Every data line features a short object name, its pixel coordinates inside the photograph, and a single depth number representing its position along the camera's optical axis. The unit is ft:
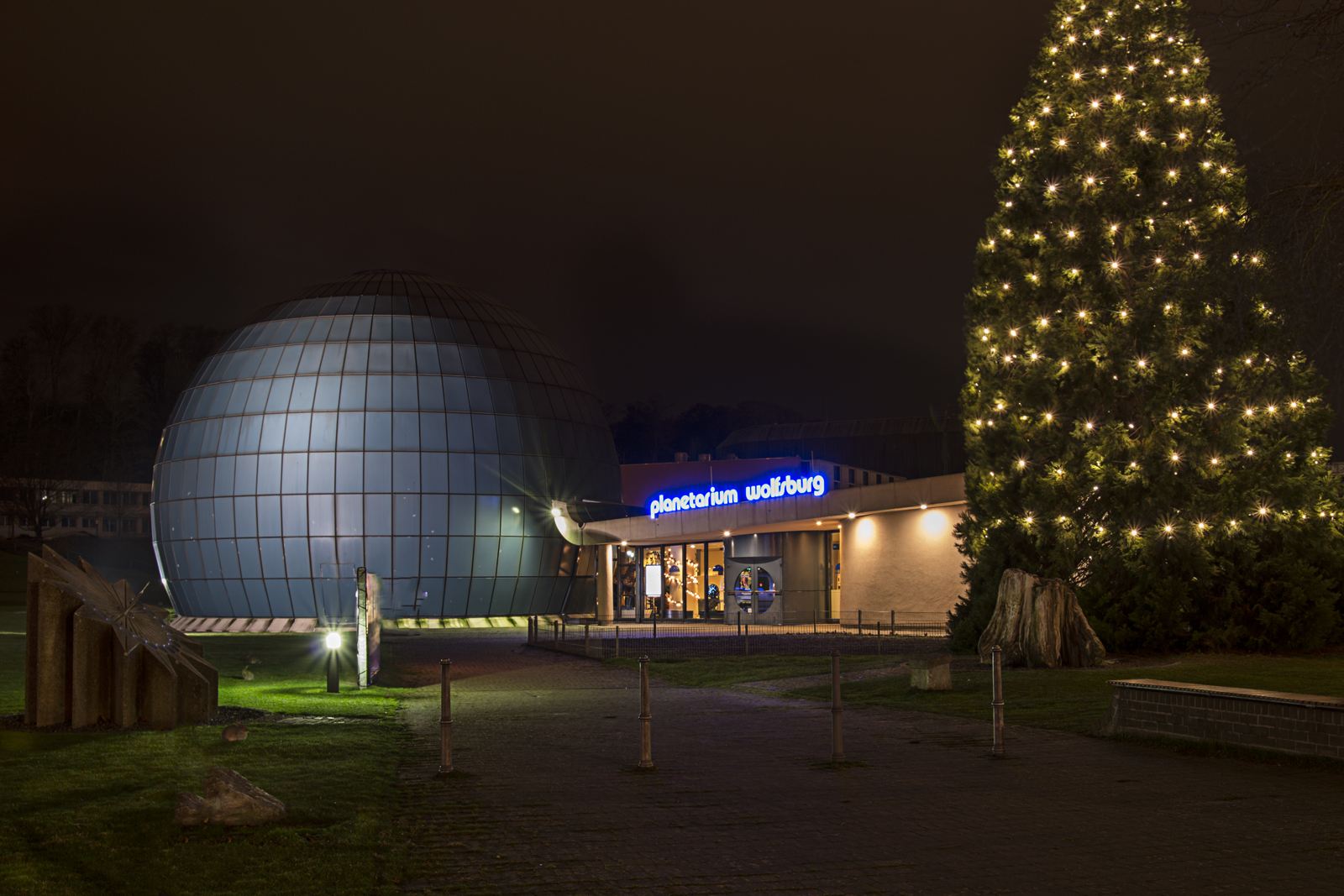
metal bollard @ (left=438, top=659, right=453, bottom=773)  32.01
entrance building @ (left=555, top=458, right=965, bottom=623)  111.86
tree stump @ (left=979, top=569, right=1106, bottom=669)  60.34
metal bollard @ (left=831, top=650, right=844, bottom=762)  33.60
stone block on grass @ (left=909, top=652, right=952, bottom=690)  52.19
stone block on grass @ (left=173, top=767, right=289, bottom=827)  23.72
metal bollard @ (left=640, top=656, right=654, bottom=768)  32.83
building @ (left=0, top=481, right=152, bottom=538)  268.41
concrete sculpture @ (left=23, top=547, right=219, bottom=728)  39.40
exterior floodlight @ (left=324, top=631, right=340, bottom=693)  60.20
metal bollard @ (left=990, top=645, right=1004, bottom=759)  34.32
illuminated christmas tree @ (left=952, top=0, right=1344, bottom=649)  65.05
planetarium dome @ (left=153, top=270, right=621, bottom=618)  135.03
